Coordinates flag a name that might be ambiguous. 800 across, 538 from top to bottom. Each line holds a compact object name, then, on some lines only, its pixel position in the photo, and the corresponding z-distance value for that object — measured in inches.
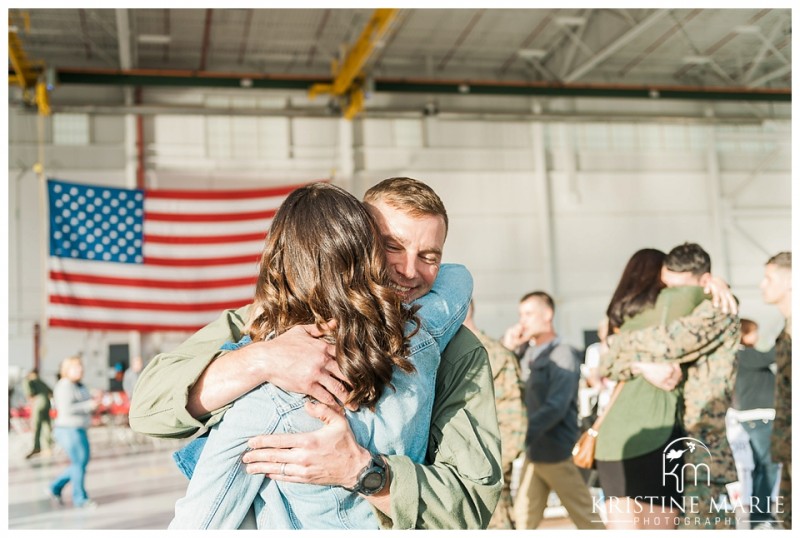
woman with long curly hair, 54.3
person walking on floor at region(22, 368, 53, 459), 429.1
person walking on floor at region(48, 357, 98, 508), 278.7
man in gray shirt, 187.0
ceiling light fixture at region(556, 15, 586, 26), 523.2
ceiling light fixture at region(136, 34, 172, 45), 517.0
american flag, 449.4
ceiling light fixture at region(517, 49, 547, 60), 578.6
